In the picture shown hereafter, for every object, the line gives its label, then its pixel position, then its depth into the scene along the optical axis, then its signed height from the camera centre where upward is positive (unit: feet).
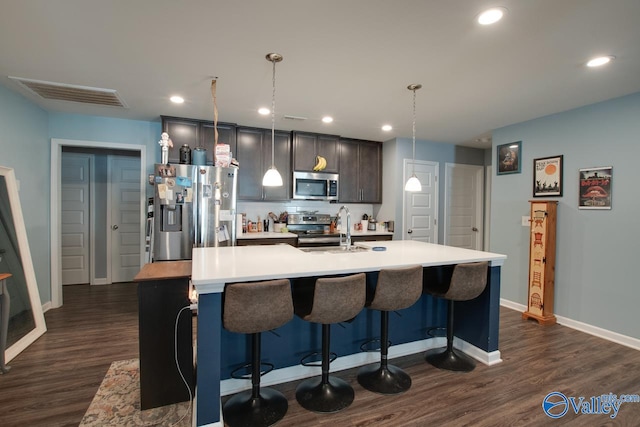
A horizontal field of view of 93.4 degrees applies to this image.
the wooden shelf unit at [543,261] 11.41 -1.90
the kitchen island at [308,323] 5.62 -2.59
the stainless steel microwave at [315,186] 15.12 +1.23
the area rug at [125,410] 6.09 -4.31
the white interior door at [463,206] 17.66 +0.33
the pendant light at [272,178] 8.50 +0.88
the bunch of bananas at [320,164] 15.16 +2.30
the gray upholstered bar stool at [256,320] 5.53 -2.11
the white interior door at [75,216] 15.88 -0.48
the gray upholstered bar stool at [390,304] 6.72 -2.15
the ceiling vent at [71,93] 9.30 +3.79
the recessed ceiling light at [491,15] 5.69 +3.80
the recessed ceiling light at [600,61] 7.38 +3.80
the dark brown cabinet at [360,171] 16.22 +2.14
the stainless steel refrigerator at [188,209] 10.99 -0.02
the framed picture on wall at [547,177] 11.64 +1.41
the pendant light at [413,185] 10.08 +0.86
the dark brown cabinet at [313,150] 15.05 +3.05
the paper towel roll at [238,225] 13.47 -0.73
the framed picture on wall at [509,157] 13.03 +2.41
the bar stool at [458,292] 7.49 -2.08
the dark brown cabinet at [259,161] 14.19 +2.31
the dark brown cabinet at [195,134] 12.73 +3.26
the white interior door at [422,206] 16.43 +0.26
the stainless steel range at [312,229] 14.25 -1.00
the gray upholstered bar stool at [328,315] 6.09 -2.19
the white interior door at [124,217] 16.53 -0.52
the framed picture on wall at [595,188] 10.29 +0.87
